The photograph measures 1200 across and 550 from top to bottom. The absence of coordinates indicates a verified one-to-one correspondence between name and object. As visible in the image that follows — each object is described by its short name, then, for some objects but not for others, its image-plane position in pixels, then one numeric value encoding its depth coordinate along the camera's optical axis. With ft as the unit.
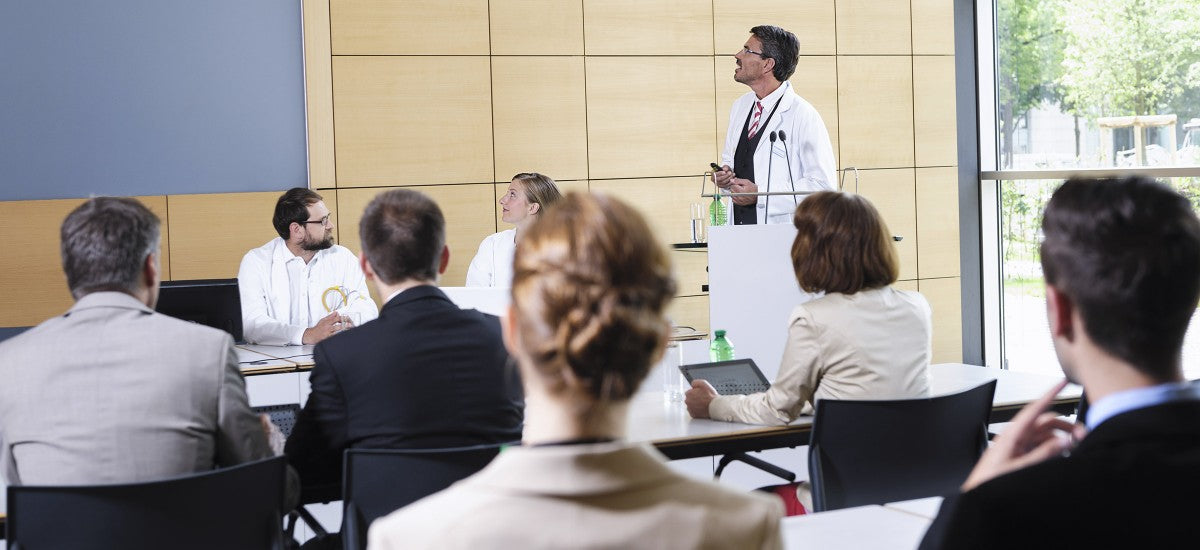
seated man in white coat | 16.24
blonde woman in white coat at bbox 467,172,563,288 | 17.29
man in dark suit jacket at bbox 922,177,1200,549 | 3.63
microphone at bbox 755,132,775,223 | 16.88
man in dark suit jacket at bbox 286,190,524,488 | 7.71
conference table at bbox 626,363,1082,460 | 9.28
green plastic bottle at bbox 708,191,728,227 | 16.39
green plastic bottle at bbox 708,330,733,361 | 11.74
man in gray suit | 6.86
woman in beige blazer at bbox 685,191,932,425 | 9.11
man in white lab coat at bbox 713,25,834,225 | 16.60
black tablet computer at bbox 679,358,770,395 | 10.31
